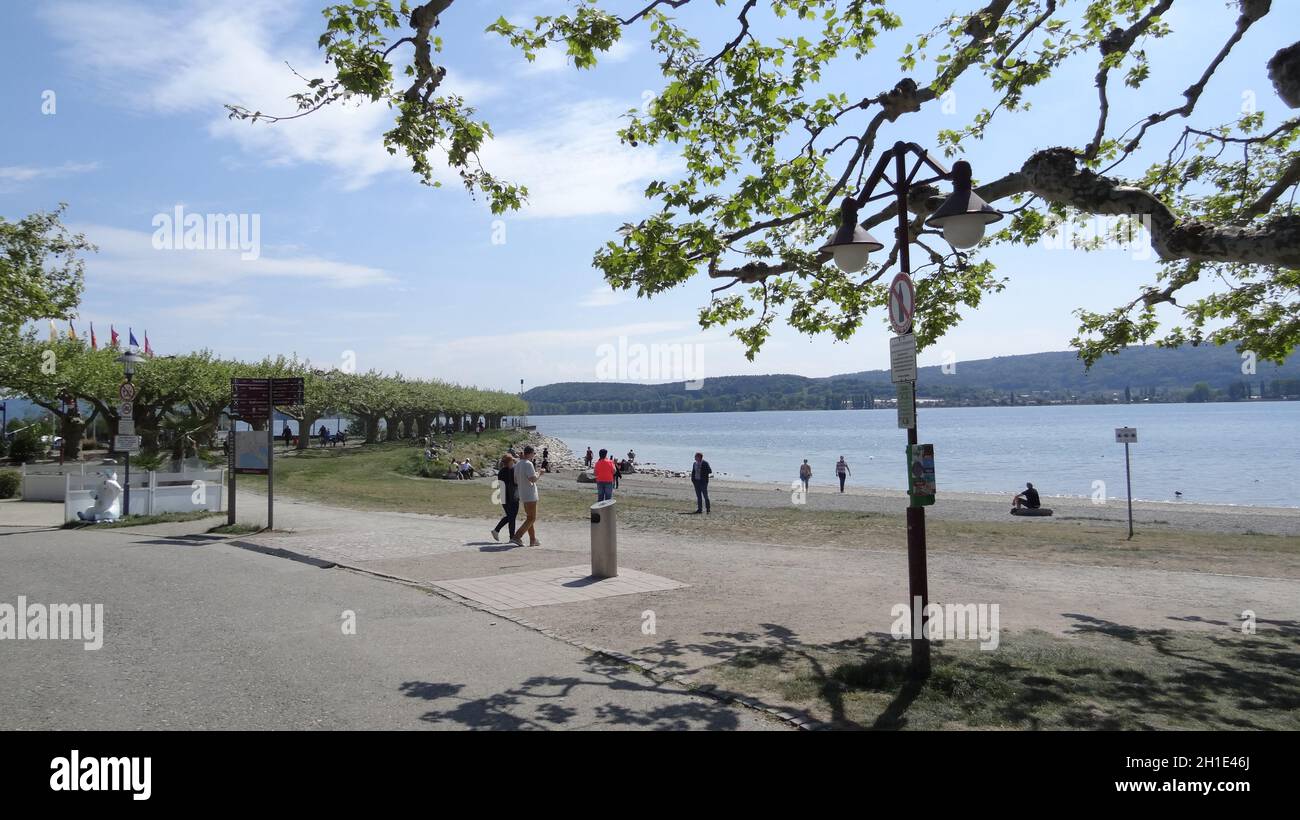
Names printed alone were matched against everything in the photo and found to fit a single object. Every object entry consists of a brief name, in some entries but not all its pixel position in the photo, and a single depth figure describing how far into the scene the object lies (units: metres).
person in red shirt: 18.42
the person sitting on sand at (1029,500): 28.46
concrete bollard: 10.85
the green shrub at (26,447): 41.00
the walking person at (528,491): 14.19
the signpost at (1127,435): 20.53
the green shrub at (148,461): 29.50
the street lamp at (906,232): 5.90
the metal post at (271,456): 16.50
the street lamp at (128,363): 18.34
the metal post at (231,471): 16.89
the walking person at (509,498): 14.77
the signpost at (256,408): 16.83
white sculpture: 18.25
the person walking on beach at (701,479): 25.12
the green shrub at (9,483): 25.05
